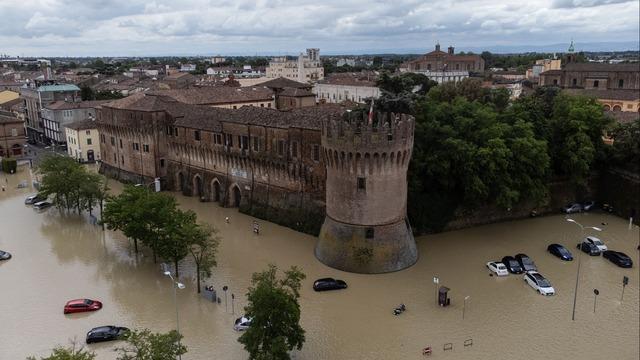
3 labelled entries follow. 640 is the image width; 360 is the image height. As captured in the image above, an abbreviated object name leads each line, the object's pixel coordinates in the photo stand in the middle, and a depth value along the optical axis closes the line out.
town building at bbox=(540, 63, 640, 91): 100.56
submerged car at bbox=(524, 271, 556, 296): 34.62
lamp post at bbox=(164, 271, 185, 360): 30.61
